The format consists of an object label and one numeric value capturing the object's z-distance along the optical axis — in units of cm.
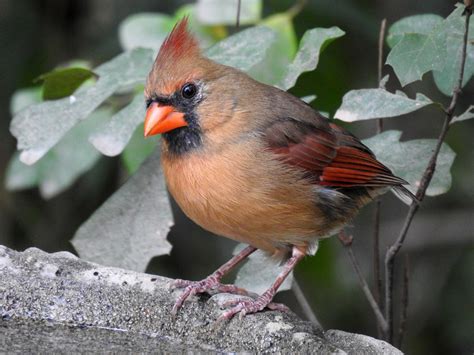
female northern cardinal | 631
